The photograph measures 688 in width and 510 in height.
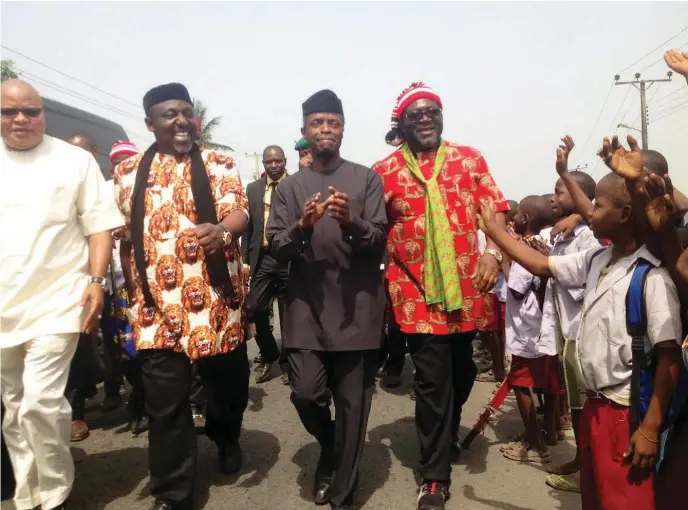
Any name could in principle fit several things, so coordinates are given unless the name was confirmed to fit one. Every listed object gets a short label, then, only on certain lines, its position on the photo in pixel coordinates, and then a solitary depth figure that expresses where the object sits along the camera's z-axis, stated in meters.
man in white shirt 2.91
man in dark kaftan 3.16
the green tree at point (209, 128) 35.94
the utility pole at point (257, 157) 53.34
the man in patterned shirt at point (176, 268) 3.12
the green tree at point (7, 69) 24.34
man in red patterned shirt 3.31
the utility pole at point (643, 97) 27.86
